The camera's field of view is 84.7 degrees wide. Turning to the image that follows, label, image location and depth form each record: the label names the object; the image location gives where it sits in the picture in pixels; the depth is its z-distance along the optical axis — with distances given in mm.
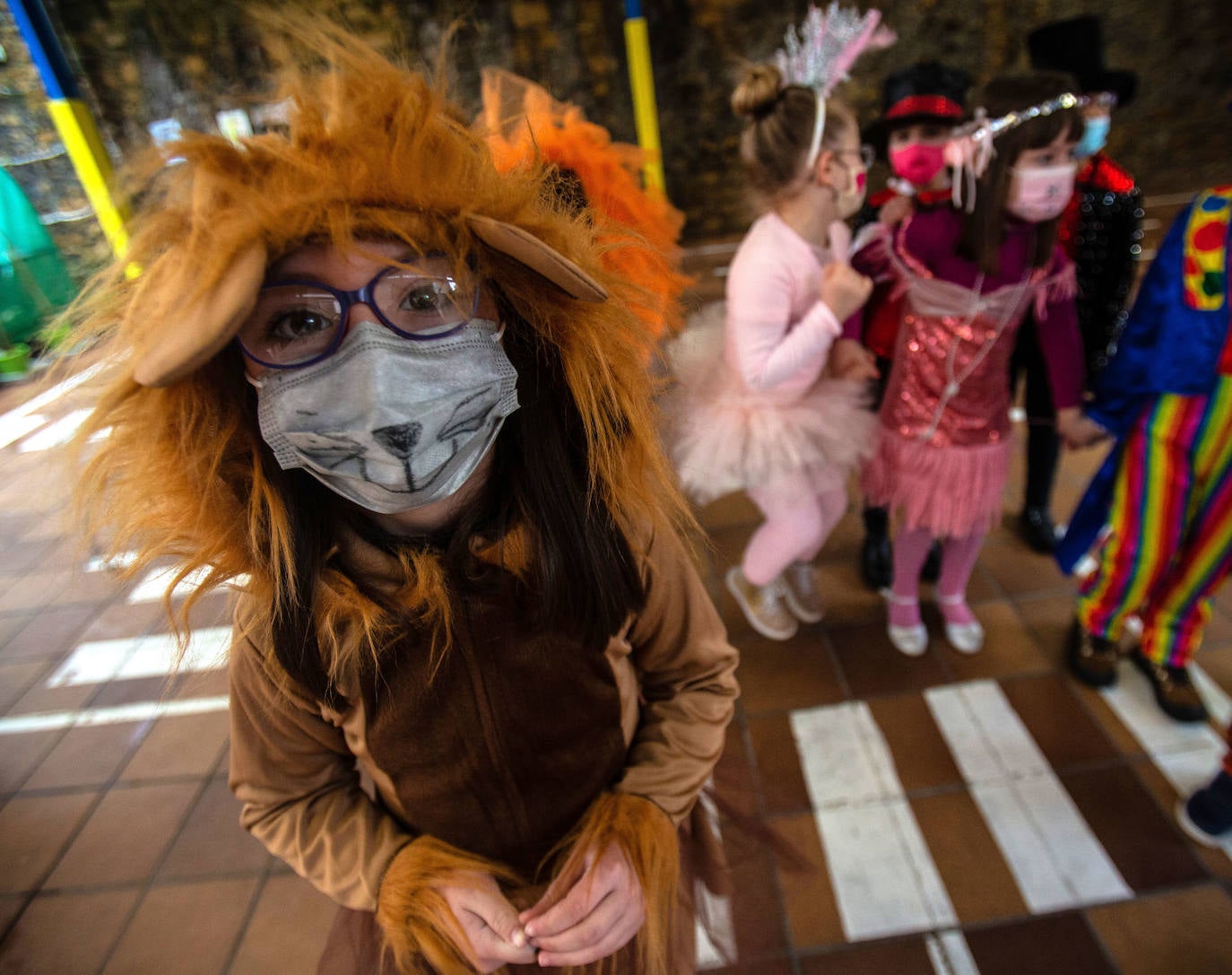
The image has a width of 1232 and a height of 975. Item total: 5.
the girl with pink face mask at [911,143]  1825
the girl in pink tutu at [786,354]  1549
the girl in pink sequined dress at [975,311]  1432
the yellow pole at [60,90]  2559
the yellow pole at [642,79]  5234
